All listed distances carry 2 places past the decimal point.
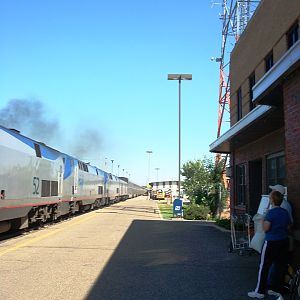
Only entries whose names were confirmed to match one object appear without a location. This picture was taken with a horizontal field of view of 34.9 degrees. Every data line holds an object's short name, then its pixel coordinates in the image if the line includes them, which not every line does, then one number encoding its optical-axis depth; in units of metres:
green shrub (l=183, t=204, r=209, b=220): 27.09
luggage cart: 11.52
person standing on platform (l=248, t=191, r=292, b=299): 7.07
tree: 30.68
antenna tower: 33.81
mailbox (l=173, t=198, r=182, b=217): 27.52
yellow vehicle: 85.21
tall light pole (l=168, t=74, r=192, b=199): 31.20
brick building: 7.76
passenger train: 13.34
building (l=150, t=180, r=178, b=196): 122.38
